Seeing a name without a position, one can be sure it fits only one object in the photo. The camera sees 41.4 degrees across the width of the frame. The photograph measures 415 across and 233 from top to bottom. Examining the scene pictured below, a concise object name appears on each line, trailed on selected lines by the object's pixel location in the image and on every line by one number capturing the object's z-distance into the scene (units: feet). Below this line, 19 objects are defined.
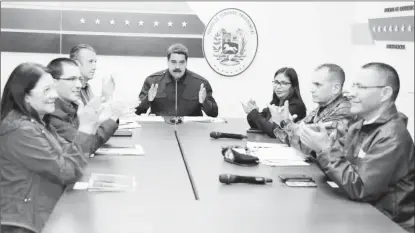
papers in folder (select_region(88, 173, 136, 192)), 7.96
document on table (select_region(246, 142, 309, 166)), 10.14
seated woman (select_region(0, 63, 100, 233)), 8.02
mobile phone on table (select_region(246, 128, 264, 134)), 13.91
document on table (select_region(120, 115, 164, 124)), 15.05
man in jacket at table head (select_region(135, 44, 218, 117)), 17.10
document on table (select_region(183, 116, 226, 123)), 15.47
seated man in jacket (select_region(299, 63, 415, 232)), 8.03
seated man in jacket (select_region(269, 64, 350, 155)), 11.80
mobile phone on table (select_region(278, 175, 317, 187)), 8.58
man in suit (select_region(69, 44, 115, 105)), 14.59
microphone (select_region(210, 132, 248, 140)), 12.65
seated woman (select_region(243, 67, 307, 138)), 14.97
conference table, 6.53
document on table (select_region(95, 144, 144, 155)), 10.56
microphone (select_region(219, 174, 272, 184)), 8.49
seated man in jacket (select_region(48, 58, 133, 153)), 10.64
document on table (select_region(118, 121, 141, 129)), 13.91
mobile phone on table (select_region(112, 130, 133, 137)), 12.71
